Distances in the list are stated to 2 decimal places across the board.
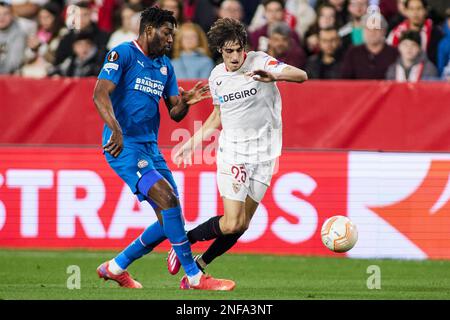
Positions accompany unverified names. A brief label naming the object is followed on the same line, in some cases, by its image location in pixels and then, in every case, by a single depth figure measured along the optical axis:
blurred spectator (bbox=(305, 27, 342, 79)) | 15.85
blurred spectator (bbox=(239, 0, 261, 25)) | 17.09
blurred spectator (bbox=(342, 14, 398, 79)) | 15.70
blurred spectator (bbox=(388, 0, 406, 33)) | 16.33
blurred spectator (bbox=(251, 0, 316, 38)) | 16.73
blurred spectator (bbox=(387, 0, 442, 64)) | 15.85
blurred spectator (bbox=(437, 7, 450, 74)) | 15.70
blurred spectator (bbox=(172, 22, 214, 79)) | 15.60
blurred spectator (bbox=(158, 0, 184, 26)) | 16.02
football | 10.64
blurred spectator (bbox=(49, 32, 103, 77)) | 16.16
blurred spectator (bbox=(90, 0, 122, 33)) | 17.25
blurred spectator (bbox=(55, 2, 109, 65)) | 16.48
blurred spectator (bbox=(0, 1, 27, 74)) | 16.42
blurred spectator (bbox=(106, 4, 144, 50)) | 16.38
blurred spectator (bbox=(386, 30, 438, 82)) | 15.49
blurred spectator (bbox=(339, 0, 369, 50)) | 16.34
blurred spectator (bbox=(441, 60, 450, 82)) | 15.57
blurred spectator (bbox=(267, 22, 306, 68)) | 15.45
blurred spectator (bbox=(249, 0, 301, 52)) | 16.20
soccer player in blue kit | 9.93
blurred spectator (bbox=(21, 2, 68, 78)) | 16.56
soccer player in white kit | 10.48
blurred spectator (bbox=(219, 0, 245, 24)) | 16.25
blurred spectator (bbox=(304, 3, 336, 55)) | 16.17
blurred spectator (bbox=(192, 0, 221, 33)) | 16.64
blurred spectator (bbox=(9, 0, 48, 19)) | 17.62
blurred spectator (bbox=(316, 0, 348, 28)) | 16.61
